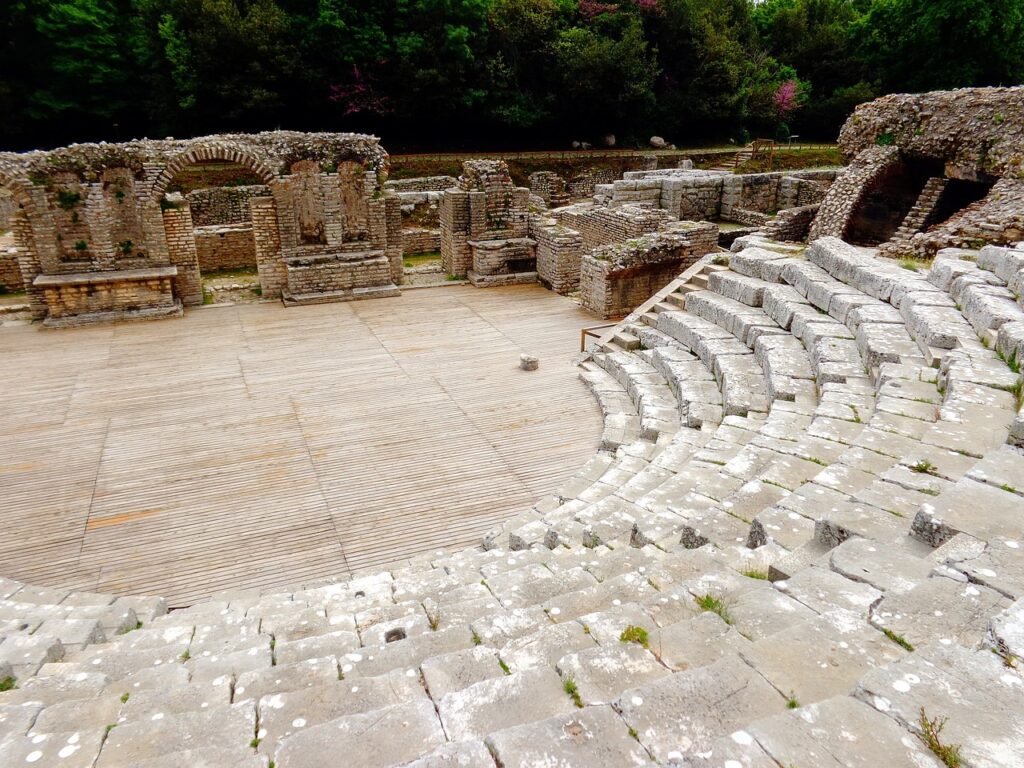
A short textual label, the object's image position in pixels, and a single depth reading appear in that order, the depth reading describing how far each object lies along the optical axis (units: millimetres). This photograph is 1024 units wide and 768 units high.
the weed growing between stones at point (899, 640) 2480
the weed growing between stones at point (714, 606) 2939
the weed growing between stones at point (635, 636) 2779
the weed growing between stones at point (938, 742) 1835
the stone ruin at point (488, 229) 13805
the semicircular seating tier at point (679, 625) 2098
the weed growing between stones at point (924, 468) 3903
